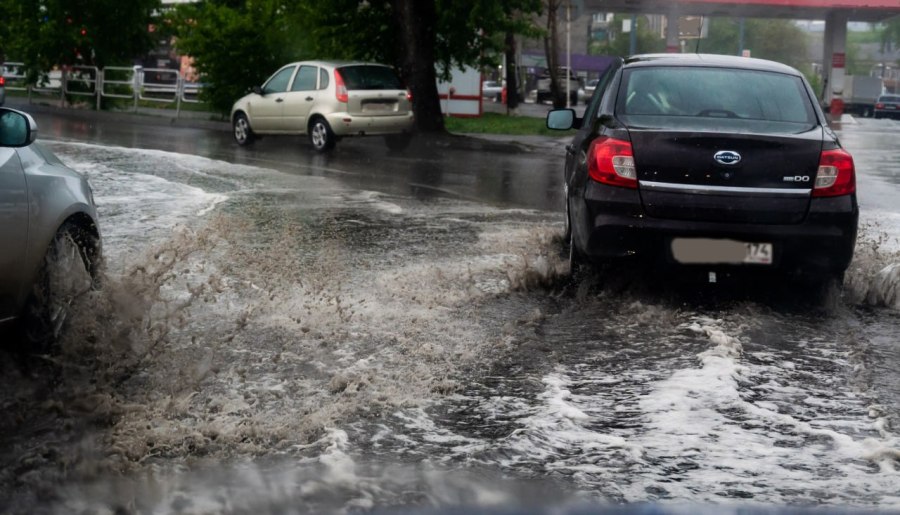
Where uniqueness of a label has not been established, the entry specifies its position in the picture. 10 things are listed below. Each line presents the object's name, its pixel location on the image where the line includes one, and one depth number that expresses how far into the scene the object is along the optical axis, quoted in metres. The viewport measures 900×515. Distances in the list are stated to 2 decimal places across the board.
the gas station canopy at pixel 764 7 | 49.22
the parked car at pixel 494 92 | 72.38
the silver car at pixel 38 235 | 5.31
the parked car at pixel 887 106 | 62.60
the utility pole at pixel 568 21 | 29.77
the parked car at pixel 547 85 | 59.59
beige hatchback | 21.06
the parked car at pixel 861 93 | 67.12
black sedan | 7.17
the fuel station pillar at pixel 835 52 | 52.94
